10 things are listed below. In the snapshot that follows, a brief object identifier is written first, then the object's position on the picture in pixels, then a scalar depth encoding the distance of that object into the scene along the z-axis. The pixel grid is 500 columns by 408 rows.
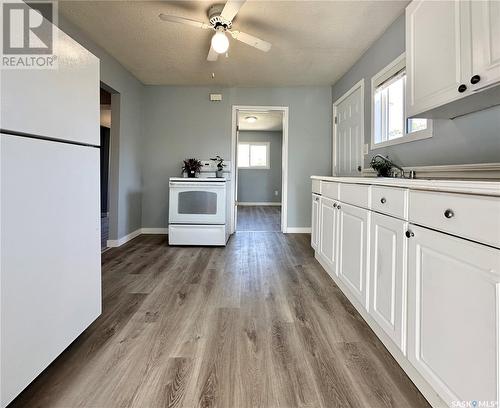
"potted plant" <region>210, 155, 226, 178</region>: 4.29
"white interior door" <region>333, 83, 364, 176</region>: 3.50
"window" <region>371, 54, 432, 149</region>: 2.38
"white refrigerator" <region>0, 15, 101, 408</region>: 0.98
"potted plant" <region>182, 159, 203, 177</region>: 4.21
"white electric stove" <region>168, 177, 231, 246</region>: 3.71
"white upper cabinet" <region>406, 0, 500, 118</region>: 1.26
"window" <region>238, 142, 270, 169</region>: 9.01
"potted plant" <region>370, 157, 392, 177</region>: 2.49
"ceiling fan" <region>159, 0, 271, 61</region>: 2.26
